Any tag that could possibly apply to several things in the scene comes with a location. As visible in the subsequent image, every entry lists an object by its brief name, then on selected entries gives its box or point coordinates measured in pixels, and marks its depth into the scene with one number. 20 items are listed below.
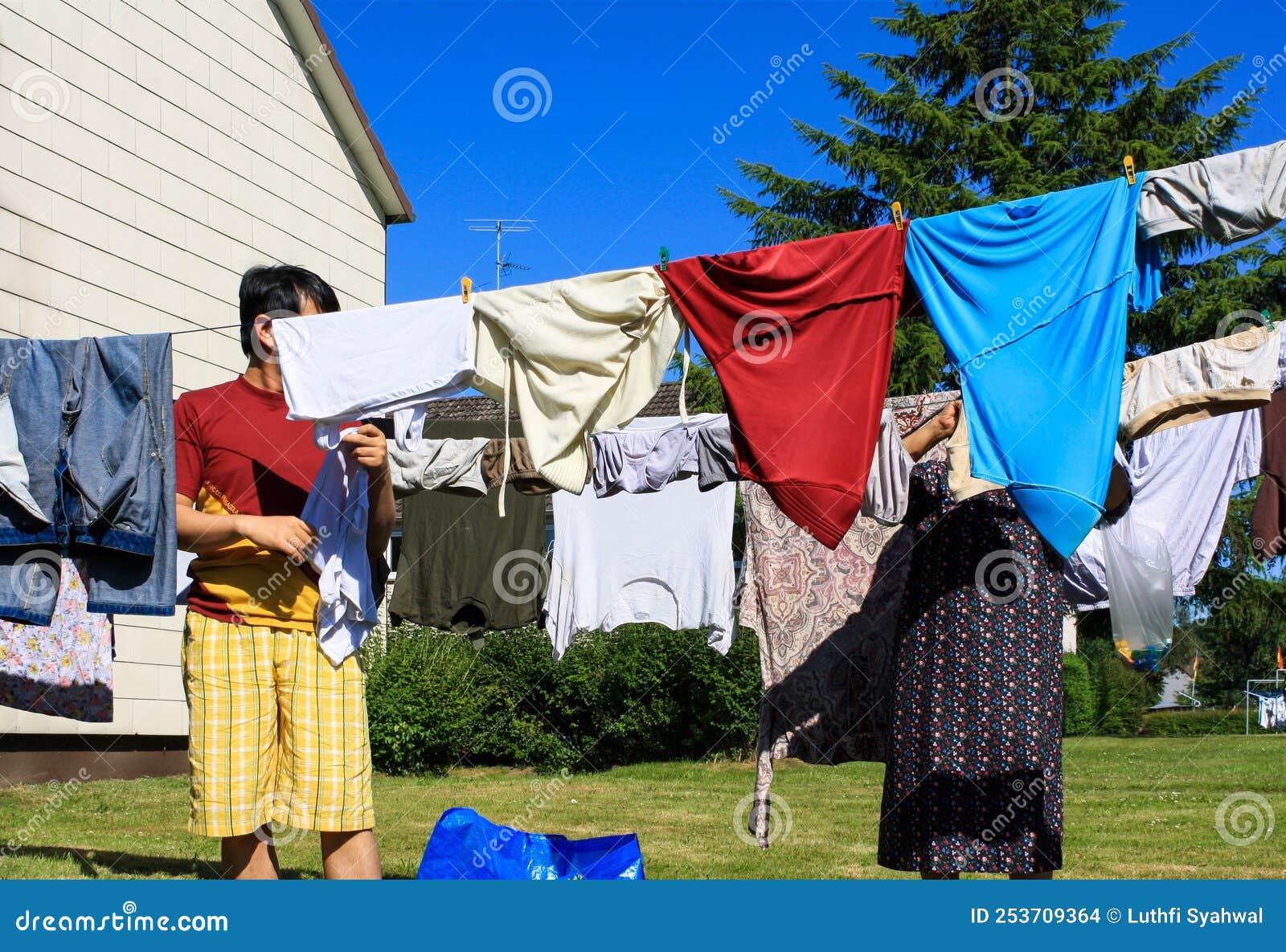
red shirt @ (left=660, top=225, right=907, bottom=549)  3.85
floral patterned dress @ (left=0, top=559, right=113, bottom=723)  5.28
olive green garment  8.40
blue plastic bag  4.20
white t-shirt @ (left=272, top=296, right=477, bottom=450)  3.82
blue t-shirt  3.57
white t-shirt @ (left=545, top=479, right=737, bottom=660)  7.58
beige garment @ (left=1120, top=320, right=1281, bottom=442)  4.38
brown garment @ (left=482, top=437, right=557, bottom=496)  6.80
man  3.34
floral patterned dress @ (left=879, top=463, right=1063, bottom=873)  4.02
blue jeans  4.05
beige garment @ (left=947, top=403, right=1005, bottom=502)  4.20
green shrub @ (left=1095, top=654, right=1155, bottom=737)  22.97
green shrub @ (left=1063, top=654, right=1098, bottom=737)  19.83
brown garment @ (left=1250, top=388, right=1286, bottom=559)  5.68
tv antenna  20.92
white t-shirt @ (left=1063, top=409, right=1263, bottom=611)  5.99
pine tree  19.34
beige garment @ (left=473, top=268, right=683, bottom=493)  4.07
